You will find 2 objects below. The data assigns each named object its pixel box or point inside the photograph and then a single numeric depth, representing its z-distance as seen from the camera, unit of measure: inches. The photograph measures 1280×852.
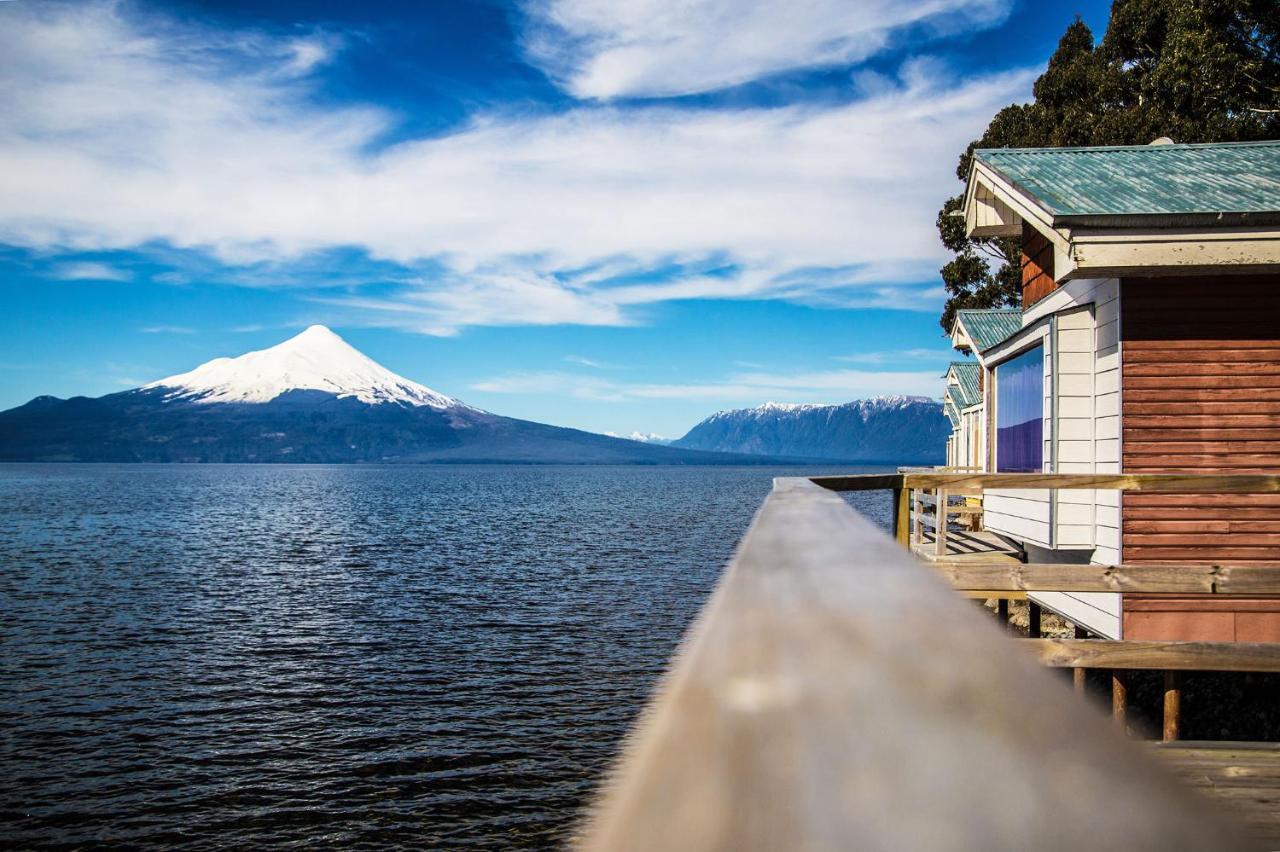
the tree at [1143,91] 1114.7
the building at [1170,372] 462.9
